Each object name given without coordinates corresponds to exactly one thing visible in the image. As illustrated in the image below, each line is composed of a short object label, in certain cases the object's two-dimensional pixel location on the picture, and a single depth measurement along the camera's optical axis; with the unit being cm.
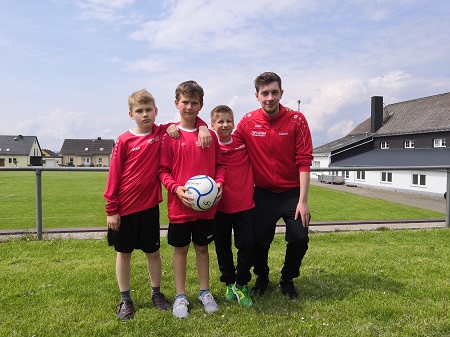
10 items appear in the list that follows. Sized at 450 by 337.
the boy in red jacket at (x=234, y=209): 365
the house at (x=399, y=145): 2777
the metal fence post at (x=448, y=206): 732
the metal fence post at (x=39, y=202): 623
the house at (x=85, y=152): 9500
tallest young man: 373
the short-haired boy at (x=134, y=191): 336
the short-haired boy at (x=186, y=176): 338
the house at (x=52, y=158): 9981
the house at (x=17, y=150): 7812
